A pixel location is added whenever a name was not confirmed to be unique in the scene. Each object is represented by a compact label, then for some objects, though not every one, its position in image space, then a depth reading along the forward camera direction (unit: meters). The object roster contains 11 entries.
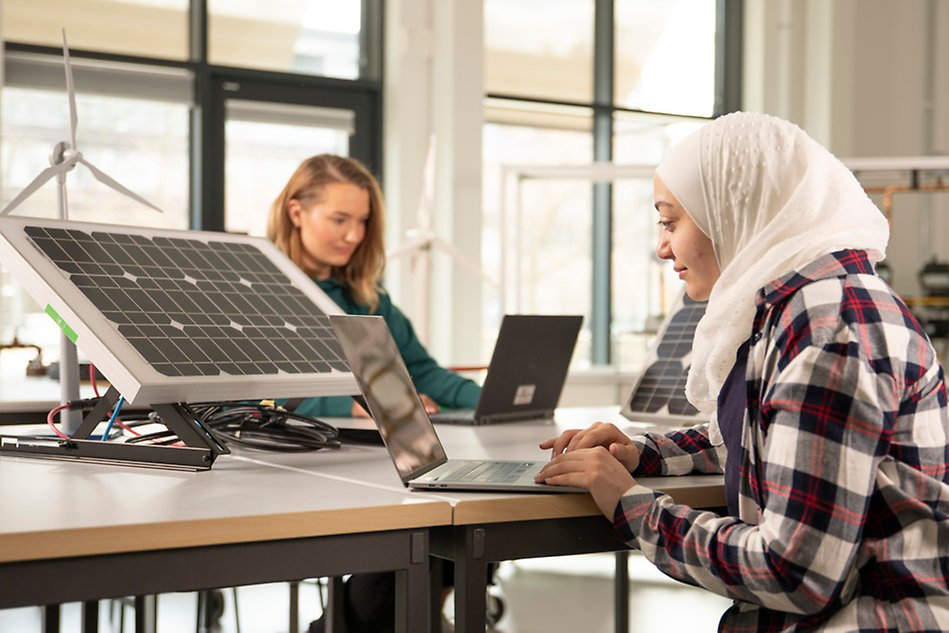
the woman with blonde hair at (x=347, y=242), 2.58
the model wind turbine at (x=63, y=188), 1.71
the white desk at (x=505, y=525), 1.17
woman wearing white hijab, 1.02
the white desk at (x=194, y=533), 0.96
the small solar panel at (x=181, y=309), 1.38
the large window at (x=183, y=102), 5.21
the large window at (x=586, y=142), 6.68
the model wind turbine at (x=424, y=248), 4.96
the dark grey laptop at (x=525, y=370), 2.05
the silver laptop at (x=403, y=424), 1.23
